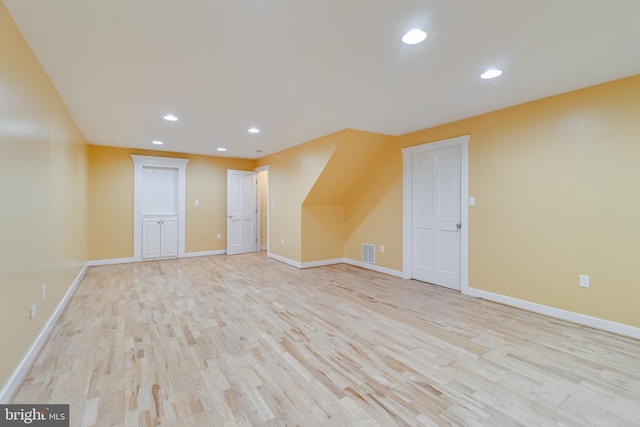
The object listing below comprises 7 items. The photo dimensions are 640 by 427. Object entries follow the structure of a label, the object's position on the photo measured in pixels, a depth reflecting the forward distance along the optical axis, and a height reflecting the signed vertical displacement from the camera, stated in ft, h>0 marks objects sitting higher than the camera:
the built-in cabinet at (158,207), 19.51 +0.52
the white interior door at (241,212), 22.72 +0.16
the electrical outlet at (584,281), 9.34 -2.25
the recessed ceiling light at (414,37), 6.27 +3.99
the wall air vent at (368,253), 17.26 -2.43
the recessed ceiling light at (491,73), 8.12 +4.05
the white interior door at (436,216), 13.16 -0.13
